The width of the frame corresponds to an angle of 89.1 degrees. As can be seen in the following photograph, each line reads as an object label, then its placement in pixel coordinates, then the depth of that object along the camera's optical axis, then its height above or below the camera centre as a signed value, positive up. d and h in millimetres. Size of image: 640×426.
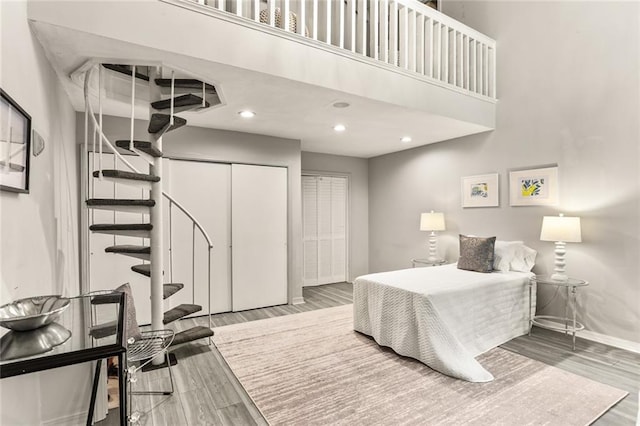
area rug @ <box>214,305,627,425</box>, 2010 -1264
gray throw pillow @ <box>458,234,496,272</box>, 3529 -471
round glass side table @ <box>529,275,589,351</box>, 3088 -1085
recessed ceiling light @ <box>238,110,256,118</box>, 3375 +1048
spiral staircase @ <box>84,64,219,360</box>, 2406 +292
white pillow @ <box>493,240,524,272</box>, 3557 -477
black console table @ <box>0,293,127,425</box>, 973 -436
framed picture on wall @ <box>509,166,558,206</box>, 3516 +281
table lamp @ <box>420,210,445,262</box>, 4559 -183
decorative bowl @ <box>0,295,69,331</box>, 1069 -357
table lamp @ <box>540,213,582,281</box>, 3084 -215
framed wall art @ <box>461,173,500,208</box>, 4055 +276
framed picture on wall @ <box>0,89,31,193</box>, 1376 +317
